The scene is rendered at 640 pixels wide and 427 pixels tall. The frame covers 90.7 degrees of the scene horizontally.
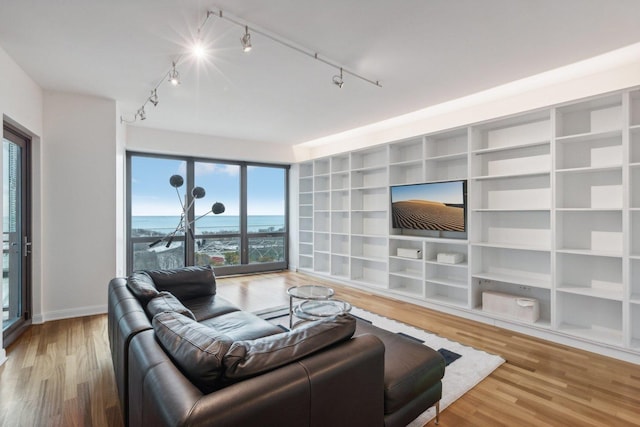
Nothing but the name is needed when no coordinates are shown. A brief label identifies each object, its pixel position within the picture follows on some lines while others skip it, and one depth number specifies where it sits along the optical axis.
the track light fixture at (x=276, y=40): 2.22
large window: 5.46
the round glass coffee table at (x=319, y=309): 2.97
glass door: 3.13
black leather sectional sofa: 1.10
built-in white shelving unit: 2.88
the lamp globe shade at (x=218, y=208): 4.43
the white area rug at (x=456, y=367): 2.17
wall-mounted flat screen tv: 3.94
